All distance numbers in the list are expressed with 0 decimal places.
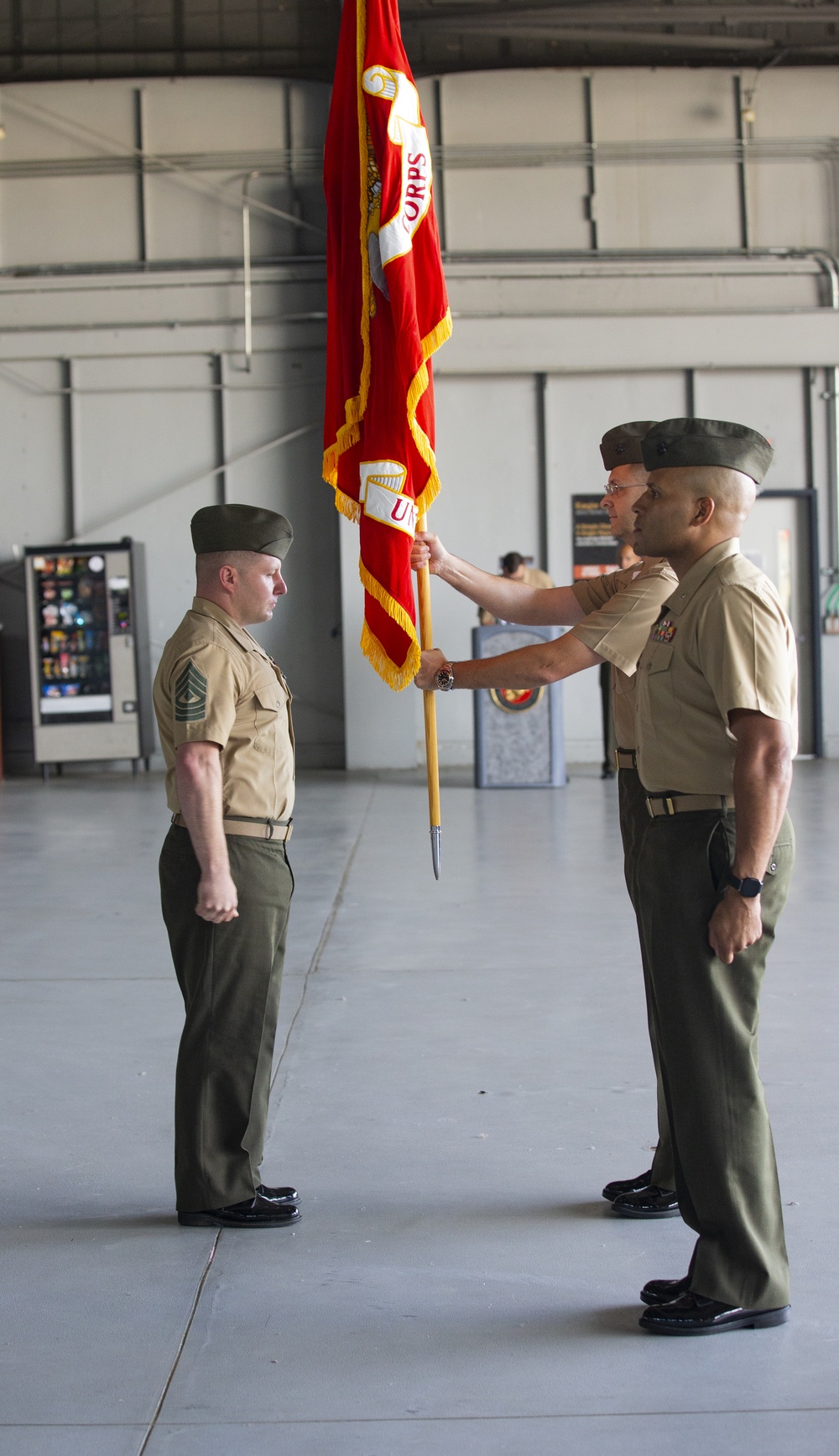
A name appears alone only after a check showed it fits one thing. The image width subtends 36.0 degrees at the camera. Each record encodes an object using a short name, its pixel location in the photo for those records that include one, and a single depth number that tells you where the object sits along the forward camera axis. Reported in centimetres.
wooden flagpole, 350
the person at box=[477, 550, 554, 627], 1065
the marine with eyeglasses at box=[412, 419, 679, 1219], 301
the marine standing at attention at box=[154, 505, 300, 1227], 291
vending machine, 1225
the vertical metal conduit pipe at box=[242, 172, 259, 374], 1241
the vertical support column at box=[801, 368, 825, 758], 1266
